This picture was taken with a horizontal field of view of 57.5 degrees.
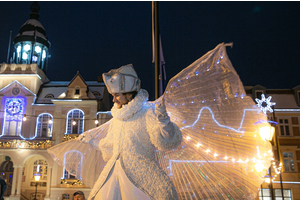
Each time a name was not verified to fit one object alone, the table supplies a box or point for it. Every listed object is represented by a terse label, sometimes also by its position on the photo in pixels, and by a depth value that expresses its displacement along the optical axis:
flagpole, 4.16
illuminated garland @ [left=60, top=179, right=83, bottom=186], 19.48
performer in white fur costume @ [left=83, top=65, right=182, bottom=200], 2.27
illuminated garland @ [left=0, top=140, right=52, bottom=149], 20.69
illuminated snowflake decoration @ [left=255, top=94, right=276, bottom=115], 13.26
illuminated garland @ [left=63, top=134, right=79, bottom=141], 20.20
